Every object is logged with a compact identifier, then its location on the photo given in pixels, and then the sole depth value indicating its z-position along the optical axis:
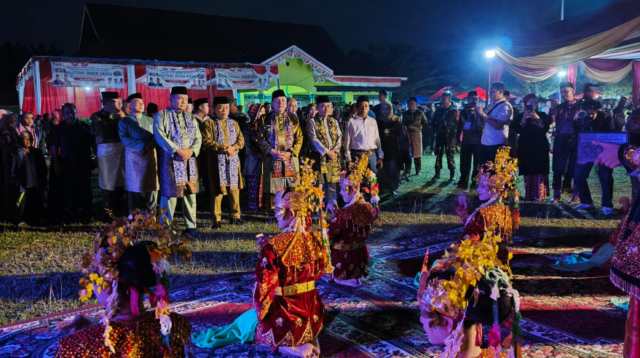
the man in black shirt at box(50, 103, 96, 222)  6.73
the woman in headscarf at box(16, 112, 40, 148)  7.54
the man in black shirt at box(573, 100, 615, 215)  6.92
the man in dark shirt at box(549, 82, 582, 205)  7.78
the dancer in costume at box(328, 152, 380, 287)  4.15
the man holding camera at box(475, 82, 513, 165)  7.54
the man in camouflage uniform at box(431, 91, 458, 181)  10.59
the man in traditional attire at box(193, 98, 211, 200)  6.78
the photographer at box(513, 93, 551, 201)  7.78
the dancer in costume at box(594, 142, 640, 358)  2.22
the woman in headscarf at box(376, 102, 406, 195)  8.55
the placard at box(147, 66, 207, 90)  9.94
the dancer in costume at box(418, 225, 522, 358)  1.94
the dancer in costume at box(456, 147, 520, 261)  3.87
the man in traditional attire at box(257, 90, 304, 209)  6.62
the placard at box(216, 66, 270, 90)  10.81
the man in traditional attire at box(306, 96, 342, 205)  6.93
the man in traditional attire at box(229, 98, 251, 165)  8.79
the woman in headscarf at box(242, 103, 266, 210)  6.74
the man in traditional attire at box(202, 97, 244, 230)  6.35
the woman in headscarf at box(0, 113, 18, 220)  6.51
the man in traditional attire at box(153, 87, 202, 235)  5.85
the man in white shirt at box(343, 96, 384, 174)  7.40
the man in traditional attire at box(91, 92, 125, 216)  6.52
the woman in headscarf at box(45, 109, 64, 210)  7.60
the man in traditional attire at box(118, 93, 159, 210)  6.17
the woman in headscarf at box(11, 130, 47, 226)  6.66
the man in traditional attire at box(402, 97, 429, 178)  10.27
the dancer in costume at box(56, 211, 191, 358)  2.06
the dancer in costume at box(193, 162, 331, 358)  2.85
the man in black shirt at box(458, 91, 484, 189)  8.71
